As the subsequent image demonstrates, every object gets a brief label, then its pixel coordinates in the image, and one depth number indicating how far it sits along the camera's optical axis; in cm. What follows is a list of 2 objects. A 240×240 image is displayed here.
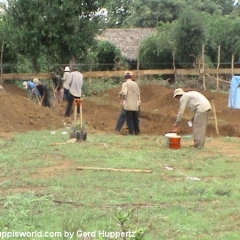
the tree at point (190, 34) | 3297
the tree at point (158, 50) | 3434
